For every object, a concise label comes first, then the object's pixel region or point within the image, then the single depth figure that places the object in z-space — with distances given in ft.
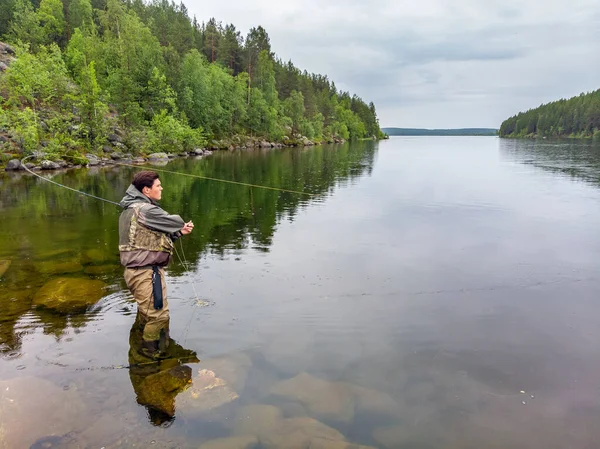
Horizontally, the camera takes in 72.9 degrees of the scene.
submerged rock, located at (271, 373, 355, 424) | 18.34
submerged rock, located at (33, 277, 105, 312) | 28.81
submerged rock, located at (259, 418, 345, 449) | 16.39
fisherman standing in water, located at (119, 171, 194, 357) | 20.67
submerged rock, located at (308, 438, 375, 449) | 16.25
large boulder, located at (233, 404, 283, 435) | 17.13
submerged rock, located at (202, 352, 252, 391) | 20.34
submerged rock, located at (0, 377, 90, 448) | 16.02
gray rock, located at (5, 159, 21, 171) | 116.06
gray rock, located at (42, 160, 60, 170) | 119.14
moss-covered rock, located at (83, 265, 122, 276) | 35.96
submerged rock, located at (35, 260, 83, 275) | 36.24
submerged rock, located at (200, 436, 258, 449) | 16.15
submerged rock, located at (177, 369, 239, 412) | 18.35
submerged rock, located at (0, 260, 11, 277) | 35.69
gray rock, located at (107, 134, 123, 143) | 164.01
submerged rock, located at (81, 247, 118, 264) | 39.55
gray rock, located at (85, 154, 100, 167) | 135.03
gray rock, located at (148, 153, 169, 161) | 165.15
